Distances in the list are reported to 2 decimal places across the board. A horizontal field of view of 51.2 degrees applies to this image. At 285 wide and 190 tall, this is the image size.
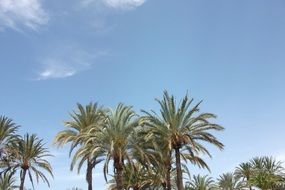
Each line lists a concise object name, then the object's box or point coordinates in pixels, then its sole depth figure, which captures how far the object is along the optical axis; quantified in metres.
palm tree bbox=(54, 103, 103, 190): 30.60
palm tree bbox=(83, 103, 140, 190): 25.56
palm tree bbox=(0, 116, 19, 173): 35.38
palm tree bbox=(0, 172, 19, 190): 45.77
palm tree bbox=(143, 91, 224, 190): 26.43
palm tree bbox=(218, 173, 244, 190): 60.47
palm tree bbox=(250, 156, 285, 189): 54.32
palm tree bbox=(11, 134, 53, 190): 37.57
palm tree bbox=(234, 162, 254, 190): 61.01
